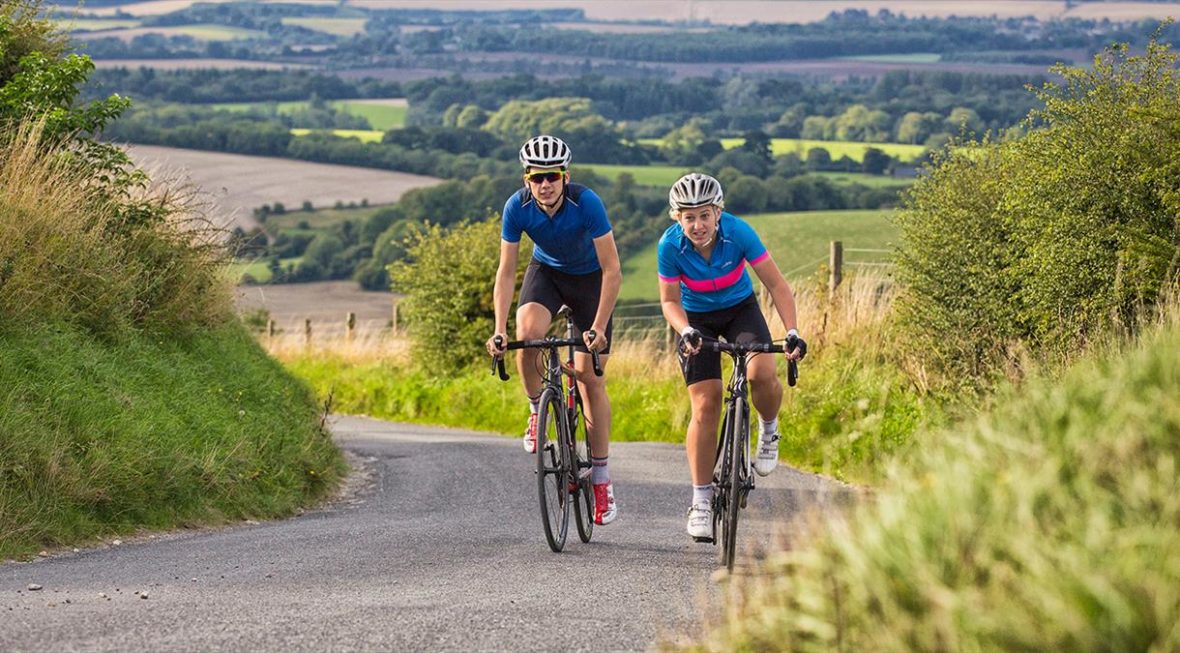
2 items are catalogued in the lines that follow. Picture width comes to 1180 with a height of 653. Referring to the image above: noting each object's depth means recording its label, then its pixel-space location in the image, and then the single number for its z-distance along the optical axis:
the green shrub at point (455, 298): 29.42
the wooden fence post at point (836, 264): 22.44
